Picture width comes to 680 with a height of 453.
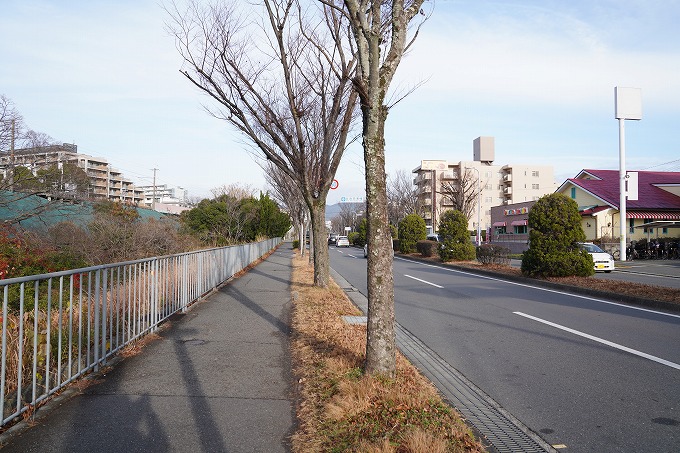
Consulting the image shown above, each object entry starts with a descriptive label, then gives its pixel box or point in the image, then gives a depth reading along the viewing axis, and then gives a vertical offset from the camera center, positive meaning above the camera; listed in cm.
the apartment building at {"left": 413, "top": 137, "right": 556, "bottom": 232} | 7888 +879
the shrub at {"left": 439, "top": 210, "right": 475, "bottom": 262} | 2602 -26
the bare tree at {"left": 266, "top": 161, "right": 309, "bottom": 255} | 2874 +252
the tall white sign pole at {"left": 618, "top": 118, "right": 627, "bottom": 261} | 2750 +243
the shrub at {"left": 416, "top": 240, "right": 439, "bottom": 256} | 3114 -85
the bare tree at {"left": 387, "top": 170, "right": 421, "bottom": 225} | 5897 +401
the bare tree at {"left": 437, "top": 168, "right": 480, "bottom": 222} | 4175 +335
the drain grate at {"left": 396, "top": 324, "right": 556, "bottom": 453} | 390 -163
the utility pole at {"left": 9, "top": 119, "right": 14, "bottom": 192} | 1090 +169
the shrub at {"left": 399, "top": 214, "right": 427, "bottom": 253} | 3706 +15
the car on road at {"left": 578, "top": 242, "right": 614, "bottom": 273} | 2086 -114
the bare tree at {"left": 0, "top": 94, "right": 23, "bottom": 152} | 1082 +230
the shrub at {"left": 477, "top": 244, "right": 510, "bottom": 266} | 2231 -93
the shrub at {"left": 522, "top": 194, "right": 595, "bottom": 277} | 1596 -19
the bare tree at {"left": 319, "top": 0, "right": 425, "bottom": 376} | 487 +14
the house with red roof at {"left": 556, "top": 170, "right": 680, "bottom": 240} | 3656 +214
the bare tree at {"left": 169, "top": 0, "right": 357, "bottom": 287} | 1156 +313
